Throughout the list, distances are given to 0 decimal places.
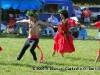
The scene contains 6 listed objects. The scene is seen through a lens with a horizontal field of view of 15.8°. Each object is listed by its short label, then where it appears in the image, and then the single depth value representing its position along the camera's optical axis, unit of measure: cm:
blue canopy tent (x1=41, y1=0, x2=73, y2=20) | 3144
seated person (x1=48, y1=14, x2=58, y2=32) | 2168
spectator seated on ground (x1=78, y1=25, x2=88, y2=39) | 1926
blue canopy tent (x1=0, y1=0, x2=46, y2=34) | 2091
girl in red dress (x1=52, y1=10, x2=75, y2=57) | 1124
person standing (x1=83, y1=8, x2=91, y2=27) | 3239
